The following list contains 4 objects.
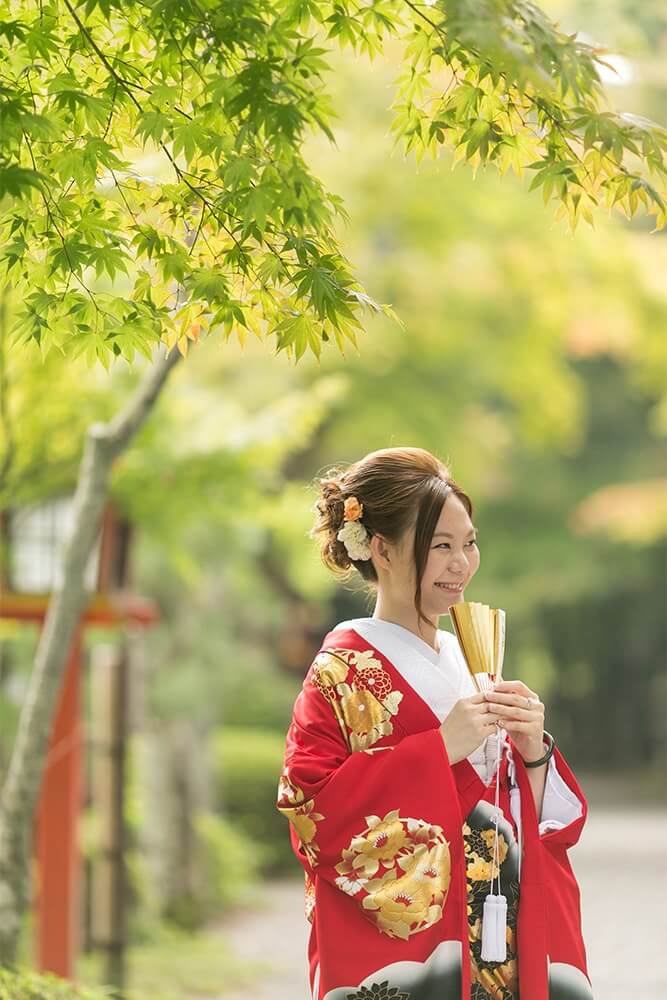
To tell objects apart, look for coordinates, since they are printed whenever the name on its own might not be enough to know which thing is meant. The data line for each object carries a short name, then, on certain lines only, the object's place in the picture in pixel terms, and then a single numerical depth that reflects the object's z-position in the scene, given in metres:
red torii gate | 14.45
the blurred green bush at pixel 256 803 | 28.77
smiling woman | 6.44
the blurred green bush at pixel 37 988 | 9.12
